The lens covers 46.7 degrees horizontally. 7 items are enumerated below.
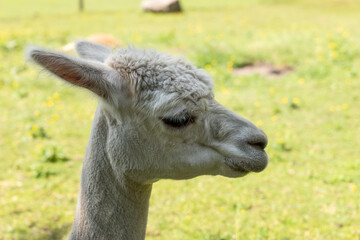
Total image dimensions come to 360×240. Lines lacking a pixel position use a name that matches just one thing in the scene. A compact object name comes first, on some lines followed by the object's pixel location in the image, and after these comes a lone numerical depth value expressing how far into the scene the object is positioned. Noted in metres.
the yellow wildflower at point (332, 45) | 9.64
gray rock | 16.17
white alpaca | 2.16
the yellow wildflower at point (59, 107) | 7.56
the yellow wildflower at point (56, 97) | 7.86
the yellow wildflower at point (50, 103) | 7.59
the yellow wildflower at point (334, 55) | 9.28
